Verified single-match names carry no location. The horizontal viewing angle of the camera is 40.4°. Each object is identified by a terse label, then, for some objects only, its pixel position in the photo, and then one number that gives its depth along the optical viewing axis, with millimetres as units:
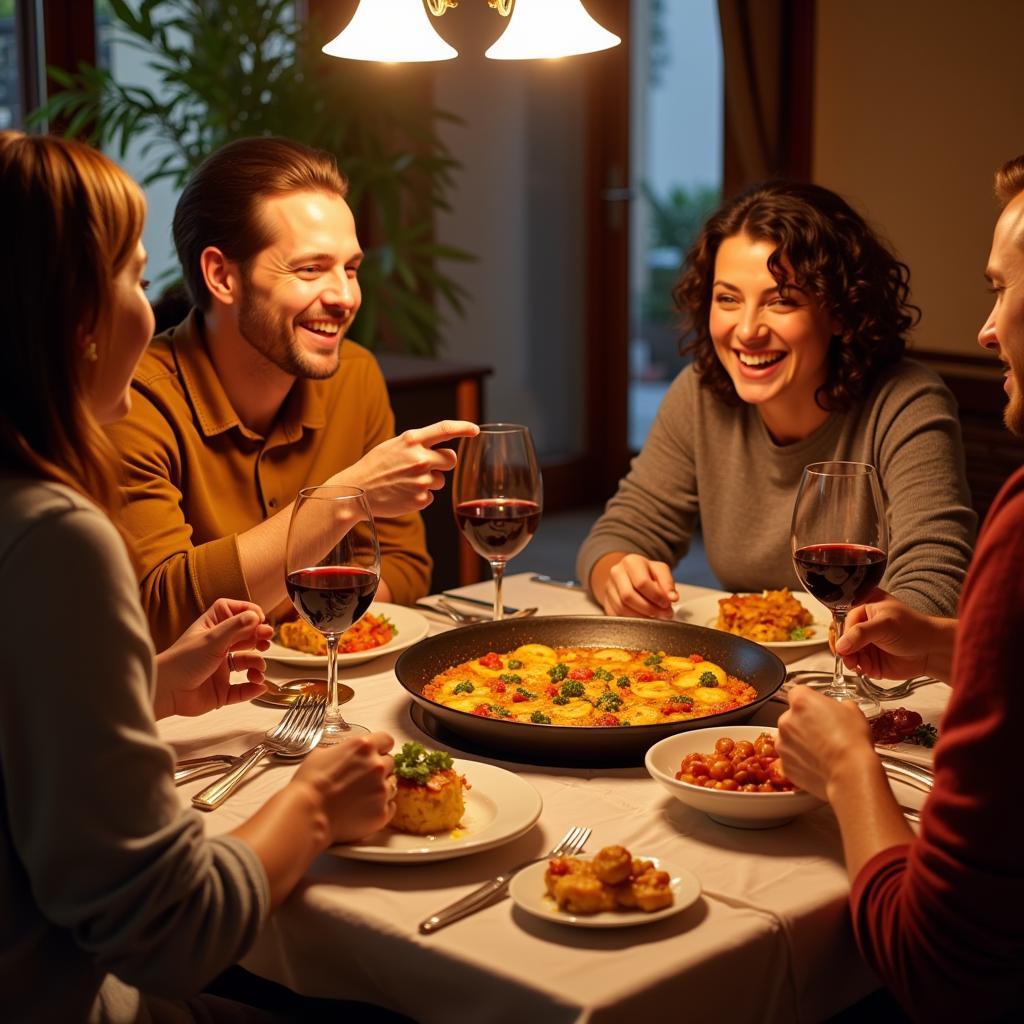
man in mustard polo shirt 2334
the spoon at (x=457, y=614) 2133
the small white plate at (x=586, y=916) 1182
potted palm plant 4578
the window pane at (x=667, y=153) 6477
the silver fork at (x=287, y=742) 1474
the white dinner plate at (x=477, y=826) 1293
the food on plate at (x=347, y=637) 1930
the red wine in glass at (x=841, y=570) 1681
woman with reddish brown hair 1105
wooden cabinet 4184
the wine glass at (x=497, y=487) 1923
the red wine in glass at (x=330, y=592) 1560
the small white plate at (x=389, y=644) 1896
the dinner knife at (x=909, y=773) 1478
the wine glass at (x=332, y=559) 1545
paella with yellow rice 1648
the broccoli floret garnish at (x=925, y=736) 1620
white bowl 1352
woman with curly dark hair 2414
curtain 5488
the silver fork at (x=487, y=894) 1199
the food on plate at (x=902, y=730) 1624
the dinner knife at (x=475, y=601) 2189
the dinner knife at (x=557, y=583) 2387
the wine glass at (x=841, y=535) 1686
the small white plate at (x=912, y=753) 1555
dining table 1137
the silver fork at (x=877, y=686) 1798
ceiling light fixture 2072
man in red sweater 1138
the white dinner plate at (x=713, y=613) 2043
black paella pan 1533
